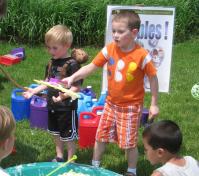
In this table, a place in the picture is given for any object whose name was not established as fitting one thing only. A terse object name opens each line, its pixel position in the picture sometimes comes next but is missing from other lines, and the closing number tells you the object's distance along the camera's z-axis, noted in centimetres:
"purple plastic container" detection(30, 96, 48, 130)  488
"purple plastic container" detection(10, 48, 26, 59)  721
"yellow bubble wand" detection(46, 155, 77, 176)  369
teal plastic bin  385
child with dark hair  286
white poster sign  515
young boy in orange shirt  380
